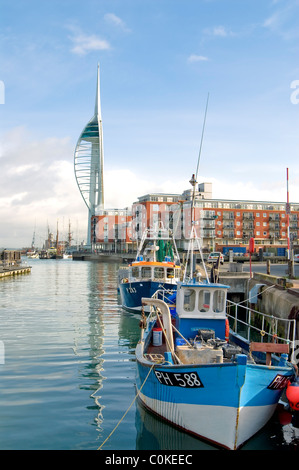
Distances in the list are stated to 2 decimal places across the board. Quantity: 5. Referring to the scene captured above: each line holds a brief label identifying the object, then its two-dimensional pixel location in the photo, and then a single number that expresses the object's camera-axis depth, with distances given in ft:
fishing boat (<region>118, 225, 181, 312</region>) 101.14
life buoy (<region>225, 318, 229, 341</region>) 48.62
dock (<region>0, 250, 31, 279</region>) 213.93
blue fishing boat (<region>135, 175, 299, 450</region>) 33.00
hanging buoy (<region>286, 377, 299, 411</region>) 35.76
